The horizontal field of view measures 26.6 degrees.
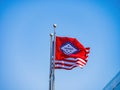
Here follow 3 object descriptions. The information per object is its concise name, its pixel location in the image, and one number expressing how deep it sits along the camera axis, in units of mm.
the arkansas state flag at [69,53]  14039
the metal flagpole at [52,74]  13520
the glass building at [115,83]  19602
